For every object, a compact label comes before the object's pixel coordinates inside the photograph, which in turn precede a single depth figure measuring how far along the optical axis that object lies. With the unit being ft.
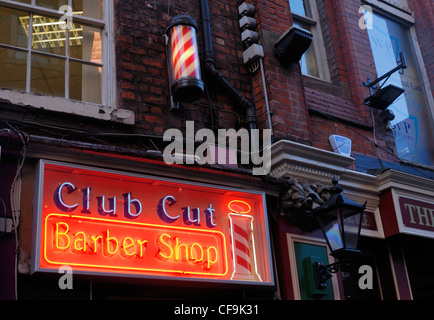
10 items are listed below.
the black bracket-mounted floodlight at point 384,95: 25.85
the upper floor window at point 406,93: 28.32
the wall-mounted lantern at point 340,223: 18.75
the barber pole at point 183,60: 20.16
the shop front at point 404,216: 23.13
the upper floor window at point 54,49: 19.36
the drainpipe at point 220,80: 22.18
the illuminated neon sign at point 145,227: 16.51
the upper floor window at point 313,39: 27.45
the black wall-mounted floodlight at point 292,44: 23.07
